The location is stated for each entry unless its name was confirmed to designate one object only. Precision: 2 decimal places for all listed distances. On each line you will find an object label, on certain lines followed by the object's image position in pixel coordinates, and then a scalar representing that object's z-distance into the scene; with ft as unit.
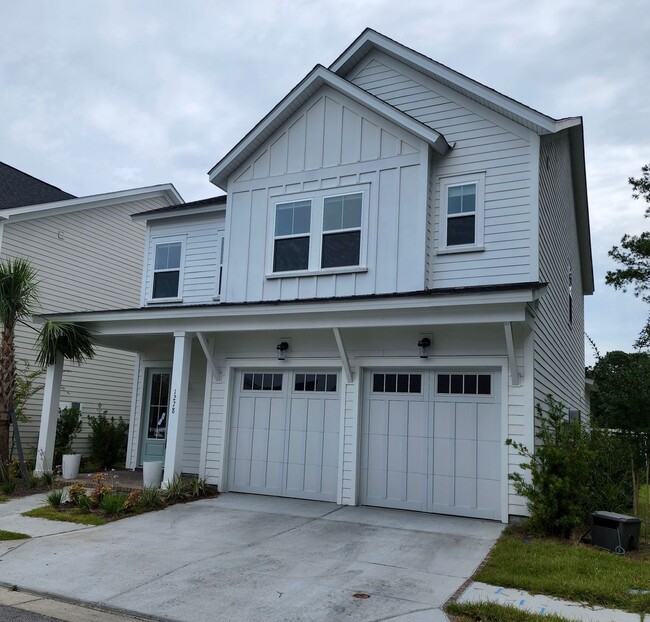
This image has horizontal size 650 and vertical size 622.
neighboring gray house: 54.08
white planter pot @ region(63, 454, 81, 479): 41.27
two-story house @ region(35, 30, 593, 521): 32.81
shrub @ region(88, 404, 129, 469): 52.31
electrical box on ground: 25.79
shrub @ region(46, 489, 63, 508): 34.30
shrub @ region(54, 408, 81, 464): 51.90
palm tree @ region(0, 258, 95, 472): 40.45
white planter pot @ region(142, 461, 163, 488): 37.38
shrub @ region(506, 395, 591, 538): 27.50
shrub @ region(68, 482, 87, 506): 34.58
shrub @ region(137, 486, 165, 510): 33.60
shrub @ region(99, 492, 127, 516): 32.53
